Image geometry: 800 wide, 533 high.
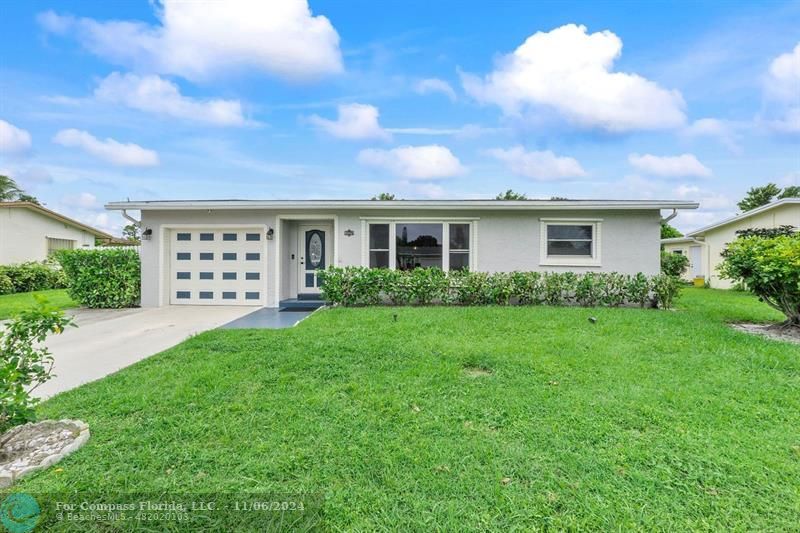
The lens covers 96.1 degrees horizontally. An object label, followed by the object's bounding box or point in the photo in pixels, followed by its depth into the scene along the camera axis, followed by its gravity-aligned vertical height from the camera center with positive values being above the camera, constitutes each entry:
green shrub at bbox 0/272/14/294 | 13.45 -0.79
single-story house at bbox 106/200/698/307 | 9.26 +0.67
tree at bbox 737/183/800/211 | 28.62 +5.72
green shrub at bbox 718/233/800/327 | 5.99 -0.07
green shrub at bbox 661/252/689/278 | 17.62 +0.09
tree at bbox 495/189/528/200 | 33.55 +6.59
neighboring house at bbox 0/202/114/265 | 15.15 +1.41
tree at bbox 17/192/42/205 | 25.22 +4.73
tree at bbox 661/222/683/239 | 29.33 +2.70
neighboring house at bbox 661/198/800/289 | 13.61 +1.42
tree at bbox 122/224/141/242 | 43.52 +3.95
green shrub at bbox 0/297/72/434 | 2.46 -0.69
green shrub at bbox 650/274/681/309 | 8.52 -0.57
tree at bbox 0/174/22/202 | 23.91 +4.99
